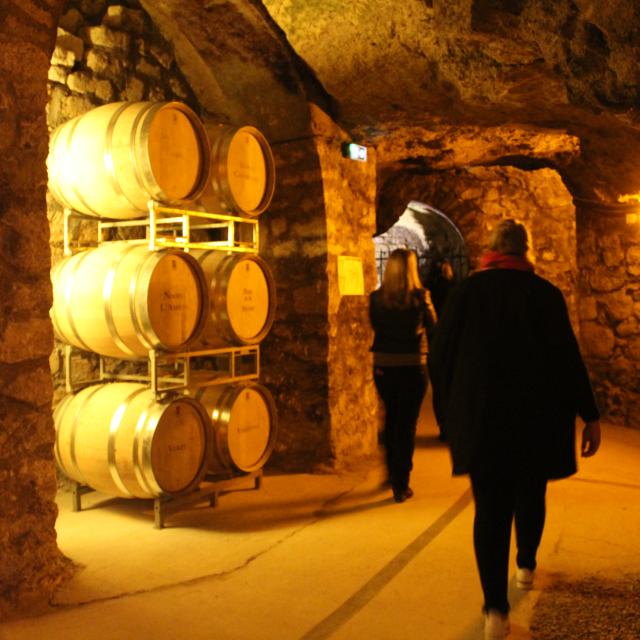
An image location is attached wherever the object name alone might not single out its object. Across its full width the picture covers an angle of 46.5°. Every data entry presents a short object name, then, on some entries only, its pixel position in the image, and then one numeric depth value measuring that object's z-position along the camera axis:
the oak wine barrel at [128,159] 3.61
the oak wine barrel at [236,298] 4.07
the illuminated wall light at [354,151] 5.20
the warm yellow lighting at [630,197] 6.03
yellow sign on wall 5.11
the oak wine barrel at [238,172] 4.14
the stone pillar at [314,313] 4.98
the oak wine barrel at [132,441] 3.61
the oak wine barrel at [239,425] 4.12
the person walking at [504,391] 2.39
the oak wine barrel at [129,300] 3.55
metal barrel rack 3.80
